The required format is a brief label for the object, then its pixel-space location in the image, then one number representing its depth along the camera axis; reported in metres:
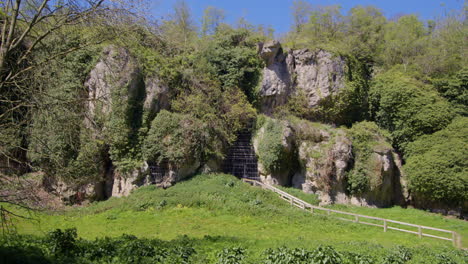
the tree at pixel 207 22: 31.64
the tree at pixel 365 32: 28.45
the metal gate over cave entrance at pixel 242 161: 23.14
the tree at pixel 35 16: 6.16
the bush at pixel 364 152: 20.89
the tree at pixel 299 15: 34.38
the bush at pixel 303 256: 7.78
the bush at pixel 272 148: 21.56
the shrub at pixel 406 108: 23.02
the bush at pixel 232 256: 7.88
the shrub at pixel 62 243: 7.66
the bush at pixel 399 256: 8.52
